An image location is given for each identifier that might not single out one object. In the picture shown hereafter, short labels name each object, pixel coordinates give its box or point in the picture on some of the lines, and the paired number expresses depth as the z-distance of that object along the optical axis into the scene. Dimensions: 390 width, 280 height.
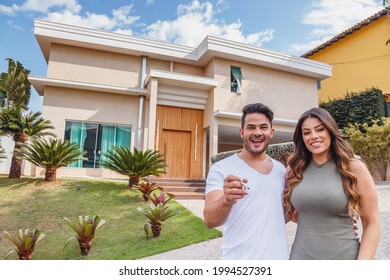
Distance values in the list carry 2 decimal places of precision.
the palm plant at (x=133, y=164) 6.31
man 1.32
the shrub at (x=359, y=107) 9.46
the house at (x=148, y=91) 8.60
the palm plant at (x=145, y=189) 5.76
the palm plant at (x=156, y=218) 4.27
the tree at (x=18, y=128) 6.52
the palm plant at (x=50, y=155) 6.31
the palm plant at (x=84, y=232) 3.74
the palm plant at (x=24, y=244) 3.36
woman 1.31
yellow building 9.91
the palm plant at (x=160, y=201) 4.76
